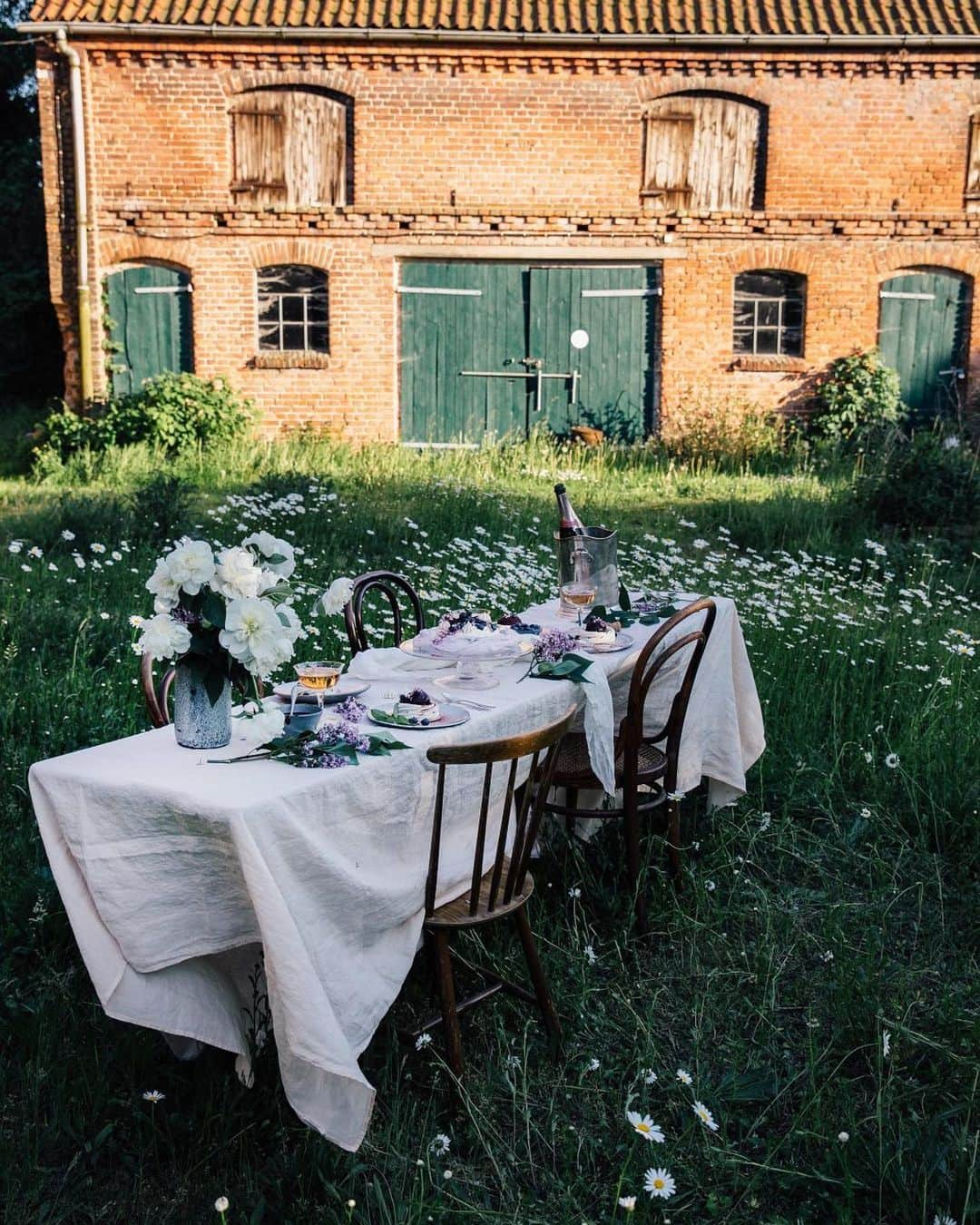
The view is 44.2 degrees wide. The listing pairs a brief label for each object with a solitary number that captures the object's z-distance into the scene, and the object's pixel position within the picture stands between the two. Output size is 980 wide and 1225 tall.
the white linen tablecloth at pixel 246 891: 2.77
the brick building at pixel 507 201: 14.22
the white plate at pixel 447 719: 3.40
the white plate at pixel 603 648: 4.39
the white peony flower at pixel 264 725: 3.07
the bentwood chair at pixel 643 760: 4.03
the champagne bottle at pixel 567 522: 4.83
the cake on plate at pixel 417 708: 3.43
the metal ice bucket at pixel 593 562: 4.86
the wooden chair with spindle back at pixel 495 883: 3.04
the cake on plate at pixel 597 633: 4.42
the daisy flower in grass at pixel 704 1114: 2.84
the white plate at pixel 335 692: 3.67
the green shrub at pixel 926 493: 9.94
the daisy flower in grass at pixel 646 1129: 2.74
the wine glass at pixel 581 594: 4.89
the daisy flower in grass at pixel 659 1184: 2.65
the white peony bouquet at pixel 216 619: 3.01
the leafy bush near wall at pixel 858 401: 14.86
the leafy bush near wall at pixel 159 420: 13.48
